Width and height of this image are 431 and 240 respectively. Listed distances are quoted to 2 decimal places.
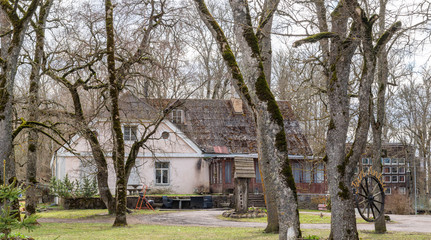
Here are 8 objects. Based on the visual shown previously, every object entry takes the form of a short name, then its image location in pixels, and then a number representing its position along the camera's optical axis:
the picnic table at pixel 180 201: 31.52
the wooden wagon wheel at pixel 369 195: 14.74
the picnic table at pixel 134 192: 33.21
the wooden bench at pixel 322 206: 30.87
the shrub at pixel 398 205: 30.17
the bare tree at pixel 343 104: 11.44
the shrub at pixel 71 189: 30.11
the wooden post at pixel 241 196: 23.56
